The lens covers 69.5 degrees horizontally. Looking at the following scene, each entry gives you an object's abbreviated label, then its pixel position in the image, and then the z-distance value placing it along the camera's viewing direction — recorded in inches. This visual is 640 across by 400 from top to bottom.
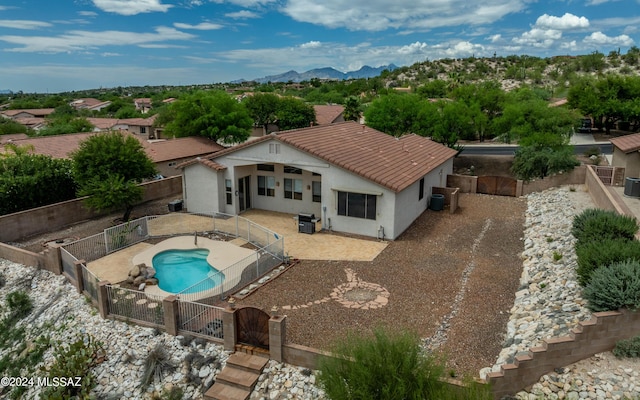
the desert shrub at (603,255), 490.6
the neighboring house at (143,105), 4740.9
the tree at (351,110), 2583.7
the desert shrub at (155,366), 494.9
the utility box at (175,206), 1043.9
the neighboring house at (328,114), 2619.6
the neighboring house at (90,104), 4783.0
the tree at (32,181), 919.7
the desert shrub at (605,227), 579.8
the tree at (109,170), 928.3
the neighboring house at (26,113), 3961.6
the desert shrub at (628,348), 402.6
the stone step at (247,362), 469.1
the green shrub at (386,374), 334.6
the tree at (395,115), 1573.6
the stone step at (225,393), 445.1
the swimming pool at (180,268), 722.8
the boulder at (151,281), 682.3
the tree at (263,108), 2516.0
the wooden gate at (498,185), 1155.9
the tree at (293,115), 2518.5
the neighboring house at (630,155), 1007.0
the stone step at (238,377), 454.3
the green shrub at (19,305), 692.7
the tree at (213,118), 1653.5
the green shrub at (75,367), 497.0
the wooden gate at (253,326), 483.8
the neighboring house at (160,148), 1352.1
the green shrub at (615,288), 412.8
